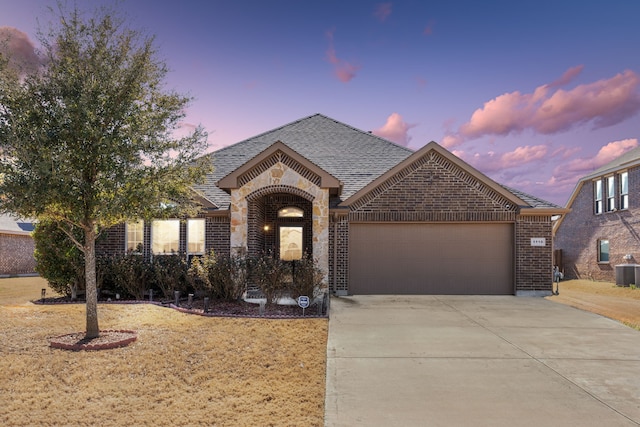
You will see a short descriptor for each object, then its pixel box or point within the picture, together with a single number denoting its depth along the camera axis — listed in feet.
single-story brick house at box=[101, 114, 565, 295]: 48.16
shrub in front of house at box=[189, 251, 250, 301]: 39.32
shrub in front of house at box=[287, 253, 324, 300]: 38.40
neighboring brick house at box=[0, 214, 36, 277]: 83.61
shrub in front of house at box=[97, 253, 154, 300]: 42.33
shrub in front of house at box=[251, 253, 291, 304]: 37.91
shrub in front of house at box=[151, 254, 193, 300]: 42.06
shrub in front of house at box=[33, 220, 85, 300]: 41.37
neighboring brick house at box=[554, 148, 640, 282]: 71.26
